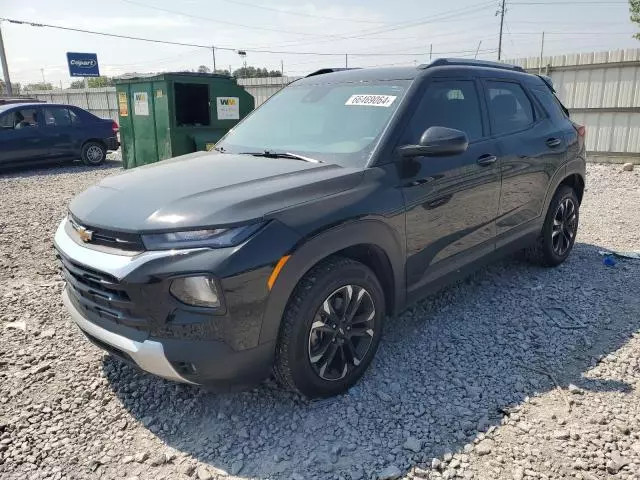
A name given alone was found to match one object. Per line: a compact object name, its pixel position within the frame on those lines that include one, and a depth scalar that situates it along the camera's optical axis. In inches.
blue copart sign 1204.5
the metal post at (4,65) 1058.2
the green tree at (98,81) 2215.1
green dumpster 373.7
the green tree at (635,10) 930.7
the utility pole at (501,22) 1455.2
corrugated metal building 412.2
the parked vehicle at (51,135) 458.0
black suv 93.3
